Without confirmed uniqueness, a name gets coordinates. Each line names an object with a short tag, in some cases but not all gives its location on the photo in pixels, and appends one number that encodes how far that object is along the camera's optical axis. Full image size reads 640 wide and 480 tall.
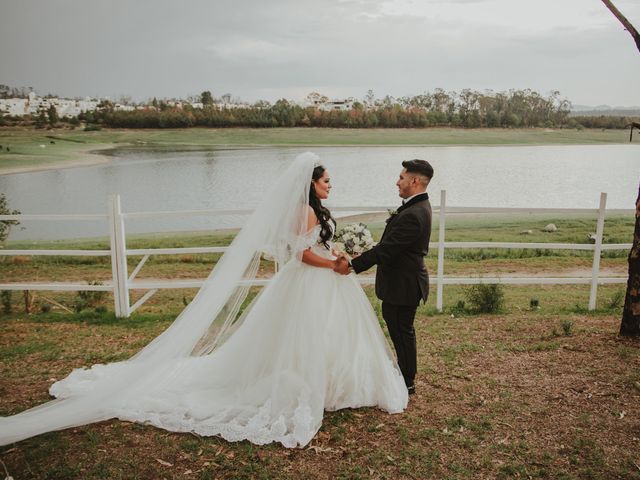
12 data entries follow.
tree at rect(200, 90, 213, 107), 82.56
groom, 4.15
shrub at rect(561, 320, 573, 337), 6.04
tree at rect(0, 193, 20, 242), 12.12
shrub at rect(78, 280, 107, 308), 8.15
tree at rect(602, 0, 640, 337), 5.37
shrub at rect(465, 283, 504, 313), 7.39
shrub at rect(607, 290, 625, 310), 7.63
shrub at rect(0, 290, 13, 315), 7.69
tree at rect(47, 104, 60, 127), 52.45
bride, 4.09
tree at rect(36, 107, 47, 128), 49.78
